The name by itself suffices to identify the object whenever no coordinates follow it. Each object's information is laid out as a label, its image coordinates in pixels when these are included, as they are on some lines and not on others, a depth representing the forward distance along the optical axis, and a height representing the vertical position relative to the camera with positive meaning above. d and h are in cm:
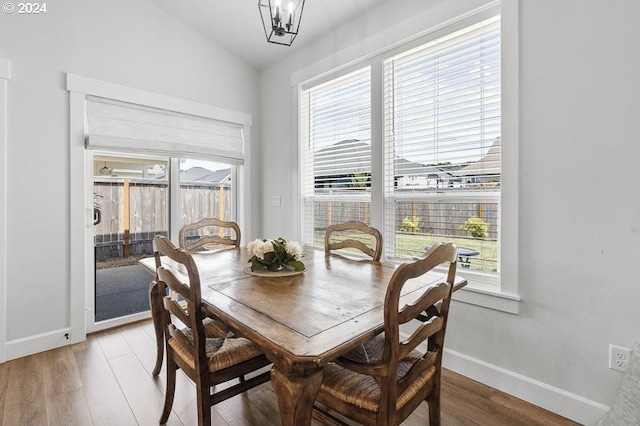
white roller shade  268 +76
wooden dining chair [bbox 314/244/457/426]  100 -64
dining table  94 -38
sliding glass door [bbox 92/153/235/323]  290 -3
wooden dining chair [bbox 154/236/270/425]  128 -66
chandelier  166 +106
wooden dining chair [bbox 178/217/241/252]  240 -23
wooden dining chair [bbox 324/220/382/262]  206 -22
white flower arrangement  171 -25
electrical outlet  152 -72
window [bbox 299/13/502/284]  203 +50
